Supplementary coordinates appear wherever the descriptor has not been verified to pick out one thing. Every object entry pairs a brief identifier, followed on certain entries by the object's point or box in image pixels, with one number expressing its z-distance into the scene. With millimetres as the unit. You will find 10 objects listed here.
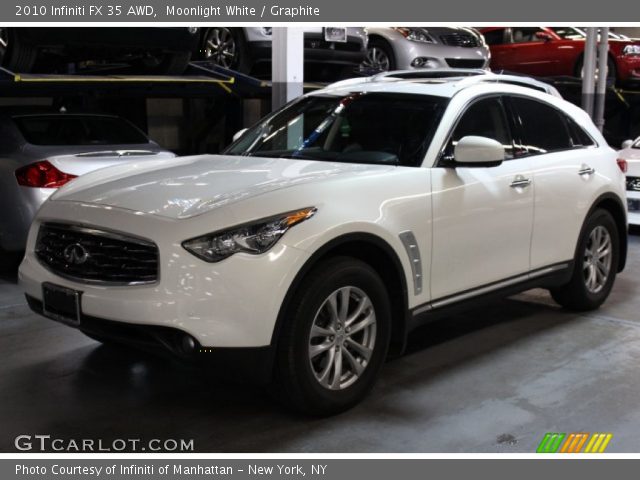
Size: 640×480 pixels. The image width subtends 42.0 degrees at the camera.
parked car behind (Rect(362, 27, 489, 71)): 11070
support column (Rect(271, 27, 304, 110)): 7203
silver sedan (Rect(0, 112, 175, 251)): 6496
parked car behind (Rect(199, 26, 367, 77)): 9156
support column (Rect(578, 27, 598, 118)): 11922
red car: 14305
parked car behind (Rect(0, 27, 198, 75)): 7242
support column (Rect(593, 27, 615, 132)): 12547
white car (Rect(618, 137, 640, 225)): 9359
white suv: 3512
